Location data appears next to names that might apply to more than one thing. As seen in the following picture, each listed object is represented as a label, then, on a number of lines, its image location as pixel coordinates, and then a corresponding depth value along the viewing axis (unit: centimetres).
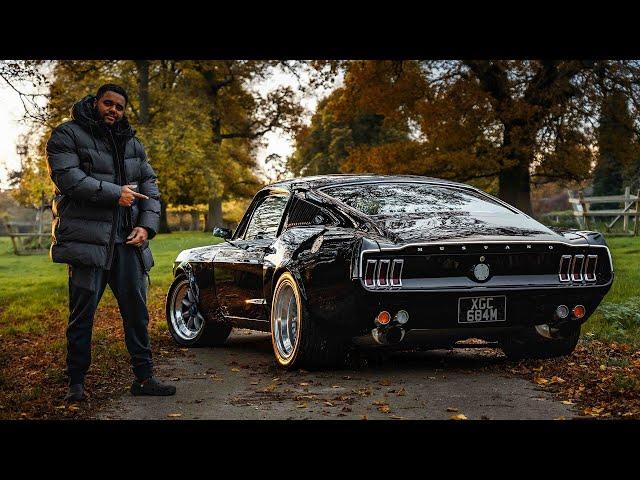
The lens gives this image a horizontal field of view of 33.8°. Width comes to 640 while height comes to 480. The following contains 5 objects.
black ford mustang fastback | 720
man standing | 674
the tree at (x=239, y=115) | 4028
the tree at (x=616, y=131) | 2405
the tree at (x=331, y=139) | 5244
